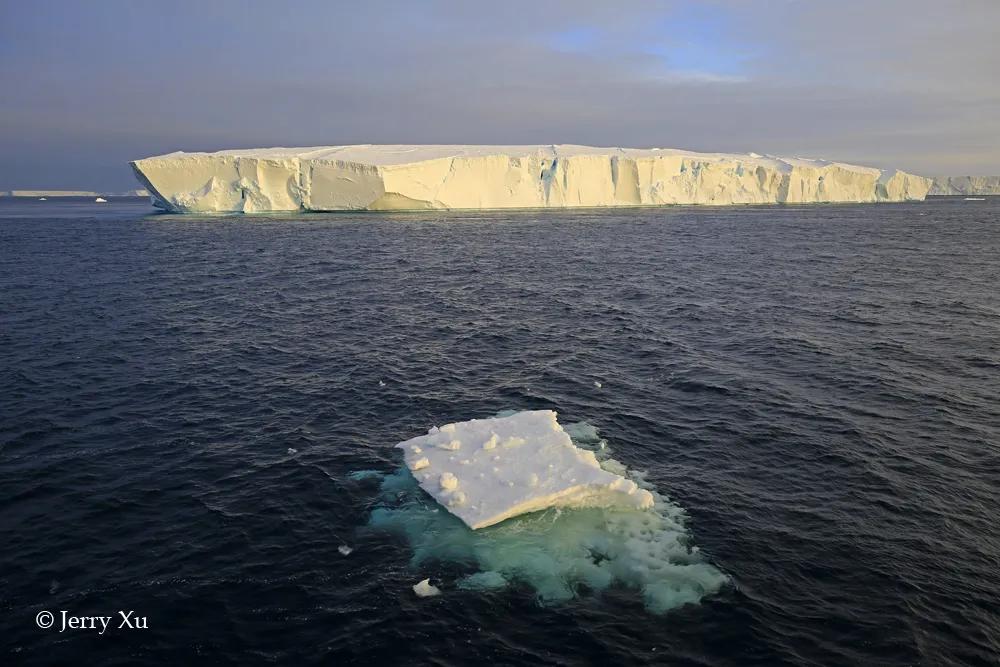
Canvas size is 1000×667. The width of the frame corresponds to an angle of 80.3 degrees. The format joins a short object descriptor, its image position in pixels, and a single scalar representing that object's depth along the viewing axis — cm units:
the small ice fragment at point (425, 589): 977
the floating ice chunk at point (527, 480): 1157
